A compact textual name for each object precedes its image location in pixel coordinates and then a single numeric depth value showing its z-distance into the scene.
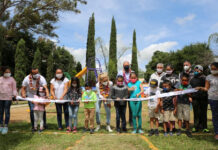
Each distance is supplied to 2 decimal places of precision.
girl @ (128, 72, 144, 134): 5.93
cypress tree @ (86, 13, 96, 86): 37.29
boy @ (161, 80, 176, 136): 5.64
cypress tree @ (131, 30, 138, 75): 46.91
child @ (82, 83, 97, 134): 6.01
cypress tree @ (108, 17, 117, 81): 39.75
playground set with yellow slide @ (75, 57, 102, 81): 21.37
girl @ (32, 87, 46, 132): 6.04
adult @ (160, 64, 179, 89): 6.02
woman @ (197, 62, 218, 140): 4.92
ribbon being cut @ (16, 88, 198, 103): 5.56
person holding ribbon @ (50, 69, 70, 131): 6.28
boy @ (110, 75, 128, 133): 5.98
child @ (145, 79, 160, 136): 5.60
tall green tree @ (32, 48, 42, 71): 31.38
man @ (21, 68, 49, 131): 6.16
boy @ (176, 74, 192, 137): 5.55
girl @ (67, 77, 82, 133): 6.12
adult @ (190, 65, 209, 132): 5.86
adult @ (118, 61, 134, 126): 6.72
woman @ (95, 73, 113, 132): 6.33
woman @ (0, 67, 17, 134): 5.84
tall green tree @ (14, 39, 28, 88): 26.39
